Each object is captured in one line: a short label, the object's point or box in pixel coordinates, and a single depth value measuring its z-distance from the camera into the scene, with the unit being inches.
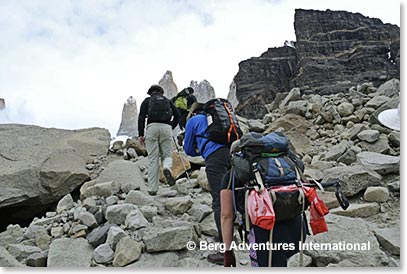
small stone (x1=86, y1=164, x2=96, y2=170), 196.9
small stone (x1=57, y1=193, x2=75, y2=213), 133.4
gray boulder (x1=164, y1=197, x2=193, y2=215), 117.2
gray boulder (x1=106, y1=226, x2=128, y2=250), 90.7
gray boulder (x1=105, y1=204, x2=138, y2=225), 104.0
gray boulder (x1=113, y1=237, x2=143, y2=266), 85.7
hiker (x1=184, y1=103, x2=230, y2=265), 85.8
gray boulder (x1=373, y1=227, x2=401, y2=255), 88.1
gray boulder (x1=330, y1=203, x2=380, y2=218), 108.7
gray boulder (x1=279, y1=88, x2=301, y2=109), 278.4
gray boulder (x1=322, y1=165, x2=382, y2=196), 118.9
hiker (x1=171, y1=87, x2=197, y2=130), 171.9
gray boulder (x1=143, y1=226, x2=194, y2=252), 88.7
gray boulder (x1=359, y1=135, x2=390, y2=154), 157.2
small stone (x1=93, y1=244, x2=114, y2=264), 87.4
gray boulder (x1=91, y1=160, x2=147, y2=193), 148.8
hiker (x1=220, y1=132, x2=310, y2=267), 56.2
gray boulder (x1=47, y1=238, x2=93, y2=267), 90.0
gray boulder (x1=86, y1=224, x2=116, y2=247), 94.4
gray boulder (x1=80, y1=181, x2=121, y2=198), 135.2
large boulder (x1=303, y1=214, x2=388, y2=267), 82.9
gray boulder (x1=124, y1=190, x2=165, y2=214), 121.4
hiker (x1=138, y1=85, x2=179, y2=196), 142.3
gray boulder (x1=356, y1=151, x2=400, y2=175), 130.1
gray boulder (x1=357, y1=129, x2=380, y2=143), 166.1
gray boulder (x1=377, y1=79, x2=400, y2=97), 220.1
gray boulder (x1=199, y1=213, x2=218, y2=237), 101.9
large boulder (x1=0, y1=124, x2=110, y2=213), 167.3
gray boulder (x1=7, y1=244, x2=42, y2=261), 94.8
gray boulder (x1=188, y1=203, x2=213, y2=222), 110.3
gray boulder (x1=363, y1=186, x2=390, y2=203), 115.0
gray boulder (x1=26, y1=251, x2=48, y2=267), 91.9
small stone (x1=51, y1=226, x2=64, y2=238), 105.4
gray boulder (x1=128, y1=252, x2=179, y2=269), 86.7
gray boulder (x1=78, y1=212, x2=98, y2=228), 104.2
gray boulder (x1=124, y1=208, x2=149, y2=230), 99.3
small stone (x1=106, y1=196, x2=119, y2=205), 123.3
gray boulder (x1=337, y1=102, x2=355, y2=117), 220.2
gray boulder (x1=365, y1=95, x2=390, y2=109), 210.1
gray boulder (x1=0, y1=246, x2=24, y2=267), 84.0
